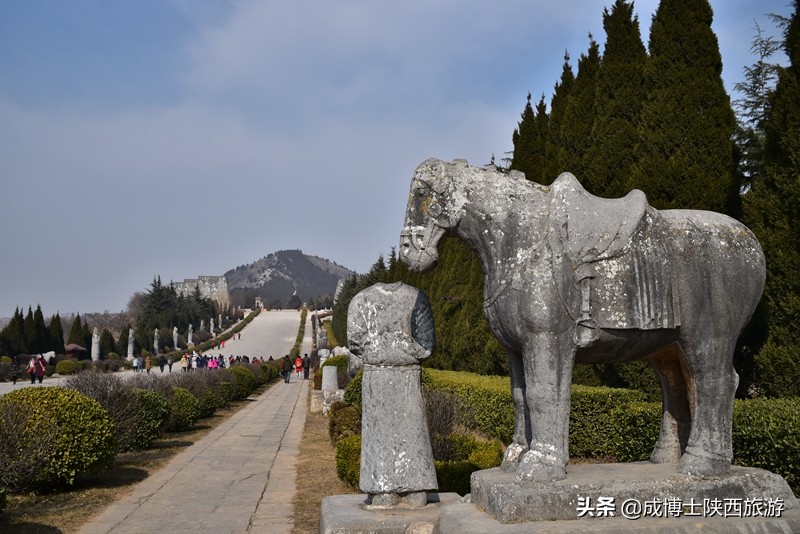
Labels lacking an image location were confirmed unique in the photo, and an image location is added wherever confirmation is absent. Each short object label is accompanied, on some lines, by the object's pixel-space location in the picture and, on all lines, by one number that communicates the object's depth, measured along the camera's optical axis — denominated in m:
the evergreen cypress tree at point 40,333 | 56.50
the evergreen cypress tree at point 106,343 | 61.53
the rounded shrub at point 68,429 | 9.45
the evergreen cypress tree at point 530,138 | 21.89
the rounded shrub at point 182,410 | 17.38
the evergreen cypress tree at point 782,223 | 9.19
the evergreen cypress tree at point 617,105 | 13.95
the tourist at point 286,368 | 40.66
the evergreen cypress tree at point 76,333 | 63.06
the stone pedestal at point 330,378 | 20.53
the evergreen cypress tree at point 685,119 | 11.77
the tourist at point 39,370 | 34.31
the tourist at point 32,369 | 33.69
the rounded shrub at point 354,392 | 15.64
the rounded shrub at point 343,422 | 12.70
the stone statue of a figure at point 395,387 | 5.36
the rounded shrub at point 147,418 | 13.84
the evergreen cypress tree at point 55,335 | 58.28
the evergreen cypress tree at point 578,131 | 14.96
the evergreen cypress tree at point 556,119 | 17.75
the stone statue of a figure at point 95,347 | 52.12
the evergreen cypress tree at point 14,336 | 54.28
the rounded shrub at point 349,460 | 9.16
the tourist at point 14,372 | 35.38
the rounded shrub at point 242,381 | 28.42
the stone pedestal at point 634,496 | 4.00
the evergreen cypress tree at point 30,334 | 55.53
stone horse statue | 4.17
